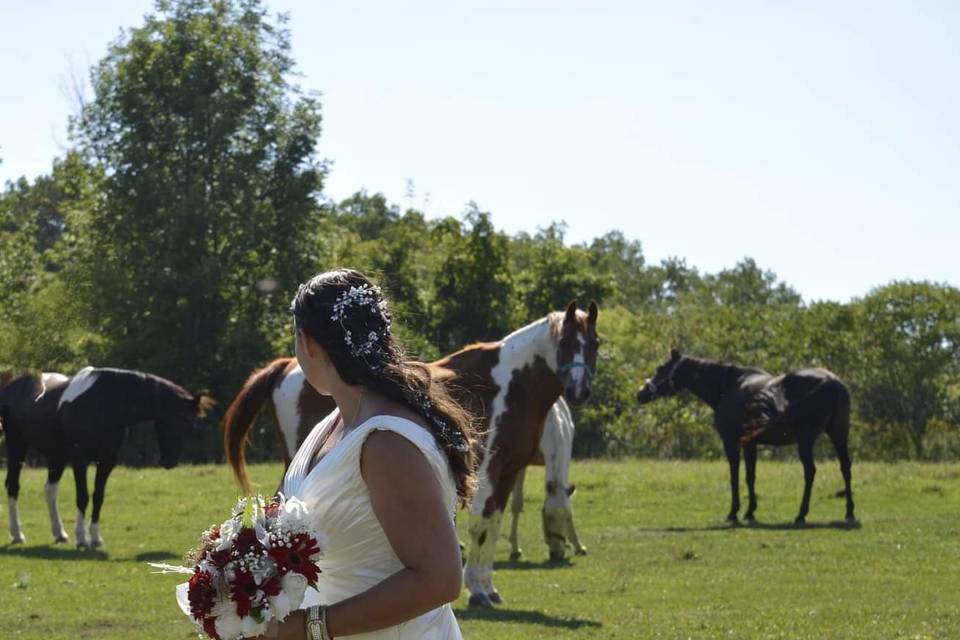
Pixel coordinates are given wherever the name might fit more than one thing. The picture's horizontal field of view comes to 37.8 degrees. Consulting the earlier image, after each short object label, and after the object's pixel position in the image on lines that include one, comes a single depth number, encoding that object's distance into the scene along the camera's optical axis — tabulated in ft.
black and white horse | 55.52
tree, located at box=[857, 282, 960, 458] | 102.58
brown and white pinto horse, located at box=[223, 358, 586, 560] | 38.11
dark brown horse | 65.16
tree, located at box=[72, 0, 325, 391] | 136.15
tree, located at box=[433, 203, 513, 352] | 143.74
